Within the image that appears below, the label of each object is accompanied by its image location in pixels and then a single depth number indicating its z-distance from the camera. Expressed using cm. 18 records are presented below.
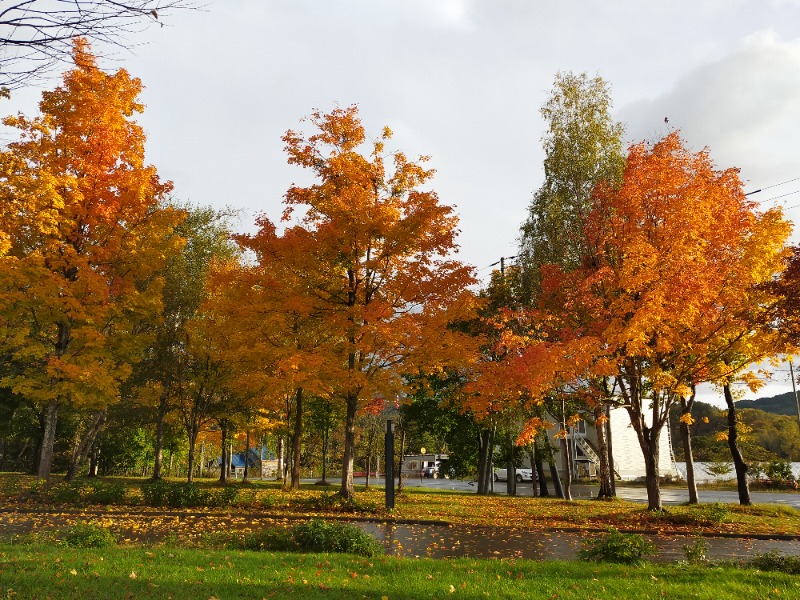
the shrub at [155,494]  1719
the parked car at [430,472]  7018
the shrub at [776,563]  826
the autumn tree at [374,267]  1848
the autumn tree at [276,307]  1836
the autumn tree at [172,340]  2880
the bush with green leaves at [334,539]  970
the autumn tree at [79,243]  1862
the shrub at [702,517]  1541
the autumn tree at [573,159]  2420
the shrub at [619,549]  899
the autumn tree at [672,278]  1576
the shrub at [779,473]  3912
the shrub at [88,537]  966
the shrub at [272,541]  999
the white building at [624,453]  5269
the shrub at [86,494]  1756
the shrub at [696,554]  885
